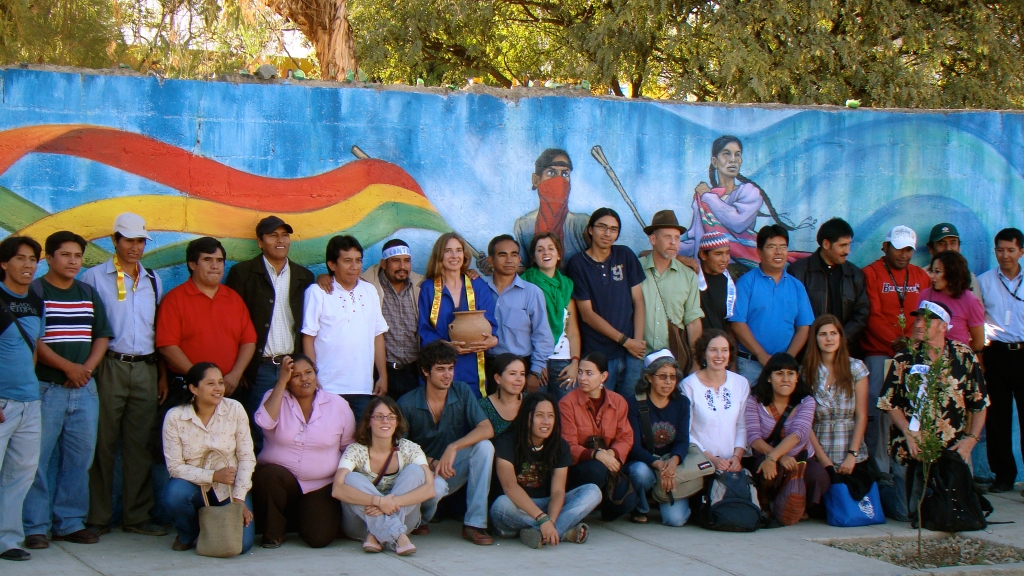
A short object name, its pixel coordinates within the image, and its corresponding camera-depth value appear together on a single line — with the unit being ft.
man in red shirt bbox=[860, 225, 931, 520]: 27.20
